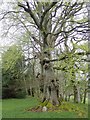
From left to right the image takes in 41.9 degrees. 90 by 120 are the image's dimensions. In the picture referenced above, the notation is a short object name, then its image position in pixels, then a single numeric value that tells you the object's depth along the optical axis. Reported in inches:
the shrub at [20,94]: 421.9
